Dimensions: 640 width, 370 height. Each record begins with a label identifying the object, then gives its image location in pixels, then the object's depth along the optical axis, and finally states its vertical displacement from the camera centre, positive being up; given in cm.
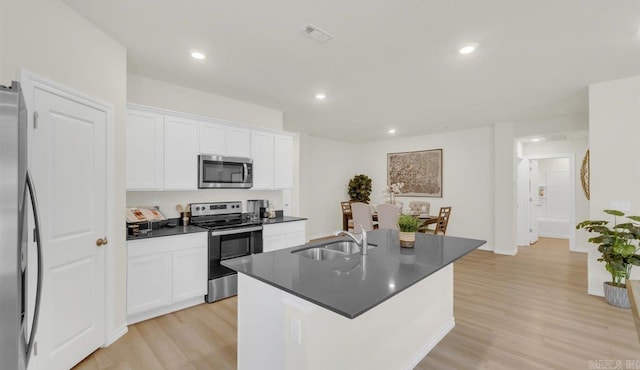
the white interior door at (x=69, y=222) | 192 -27
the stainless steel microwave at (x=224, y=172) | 356 +20
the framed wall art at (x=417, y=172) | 682 +35
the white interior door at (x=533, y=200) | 698 -41
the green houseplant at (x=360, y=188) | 784 -7
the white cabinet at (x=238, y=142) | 386 +64
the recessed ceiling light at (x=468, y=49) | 260 +130
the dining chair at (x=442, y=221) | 554 -72
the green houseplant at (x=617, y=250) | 311 -75
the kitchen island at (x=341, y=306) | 141 -74
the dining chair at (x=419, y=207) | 671 -53
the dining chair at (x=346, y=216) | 729 -80
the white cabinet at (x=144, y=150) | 300 +41
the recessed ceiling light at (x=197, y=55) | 274 +132
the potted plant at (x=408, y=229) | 241 -39
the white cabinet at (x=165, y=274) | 280 -94
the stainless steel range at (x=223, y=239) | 335 -67
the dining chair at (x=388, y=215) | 519 -56
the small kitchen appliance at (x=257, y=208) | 433 -34
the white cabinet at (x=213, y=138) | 360 +64
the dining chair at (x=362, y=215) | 578 -61
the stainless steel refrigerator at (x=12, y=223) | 104 -14
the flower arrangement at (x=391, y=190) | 635 -12
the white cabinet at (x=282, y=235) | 388 -72
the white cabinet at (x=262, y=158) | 416 +43
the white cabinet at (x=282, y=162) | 444 +40
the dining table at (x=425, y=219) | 548 -67
